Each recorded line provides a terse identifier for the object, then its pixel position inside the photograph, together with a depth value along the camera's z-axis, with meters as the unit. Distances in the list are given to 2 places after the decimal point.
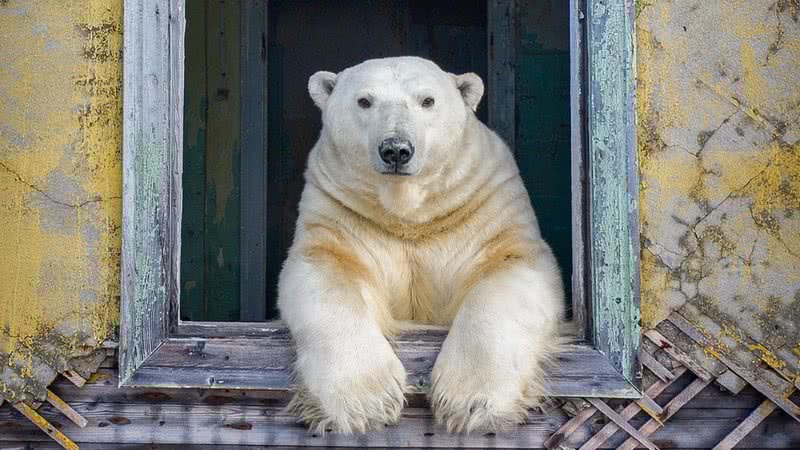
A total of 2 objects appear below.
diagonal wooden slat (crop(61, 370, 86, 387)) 5.98
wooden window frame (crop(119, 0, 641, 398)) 5.82
